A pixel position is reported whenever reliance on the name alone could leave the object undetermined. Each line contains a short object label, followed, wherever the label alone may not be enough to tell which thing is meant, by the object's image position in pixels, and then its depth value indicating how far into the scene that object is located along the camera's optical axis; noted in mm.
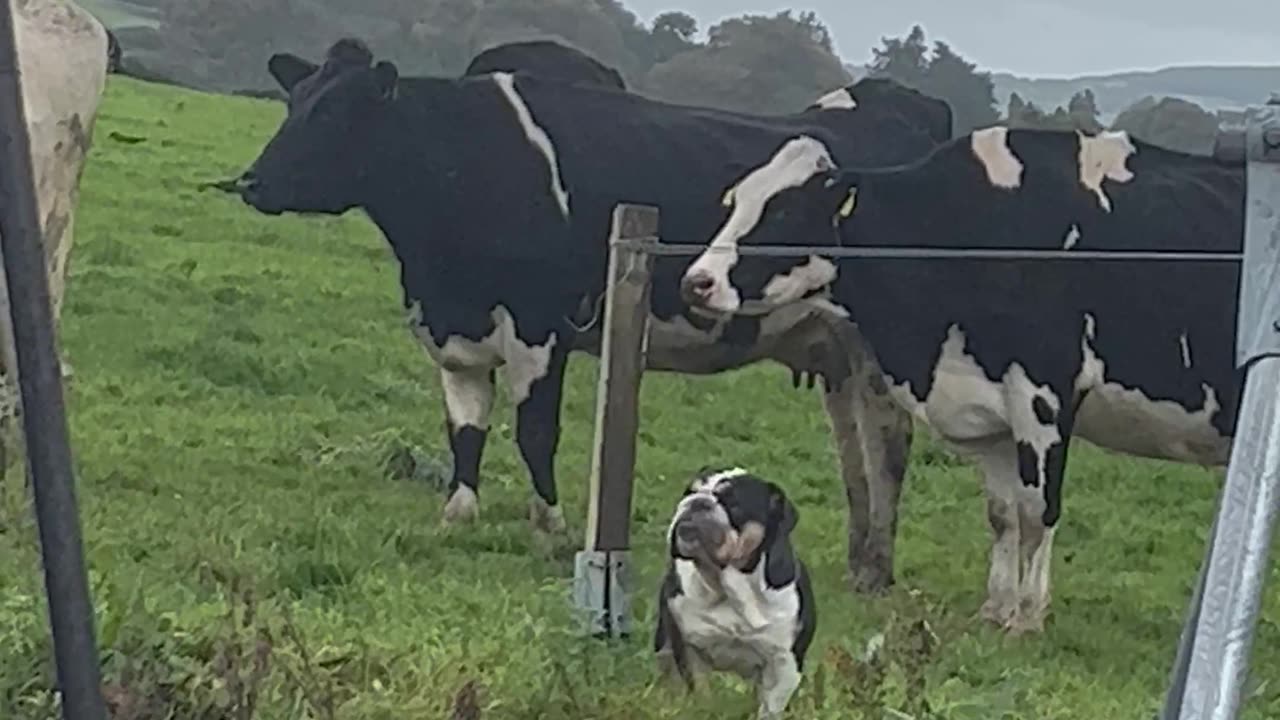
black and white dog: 5848
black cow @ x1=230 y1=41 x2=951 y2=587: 10289
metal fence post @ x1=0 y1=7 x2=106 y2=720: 3740
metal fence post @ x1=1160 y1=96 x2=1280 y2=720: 2707
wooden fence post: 6465
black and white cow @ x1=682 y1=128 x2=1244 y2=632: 9094
